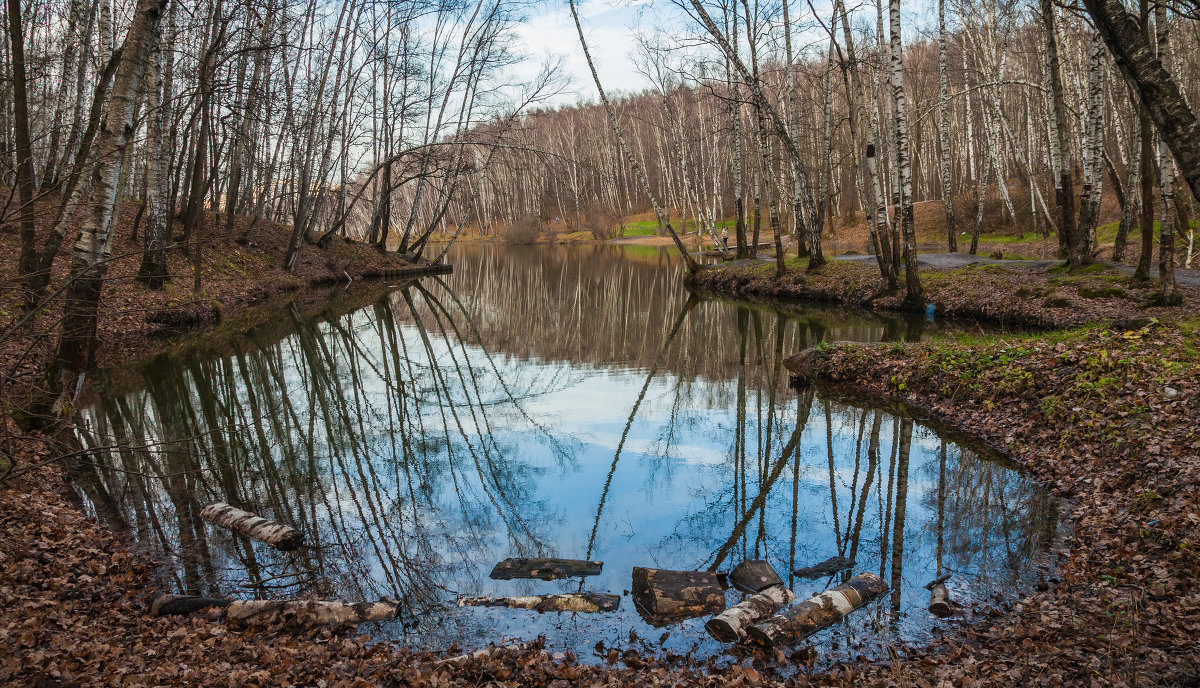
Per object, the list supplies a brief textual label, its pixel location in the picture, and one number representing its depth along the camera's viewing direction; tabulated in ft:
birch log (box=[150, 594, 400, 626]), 16.70
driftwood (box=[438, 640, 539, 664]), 14.69
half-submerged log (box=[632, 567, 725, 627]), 17.44
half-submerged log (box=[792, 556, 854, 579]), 19.49
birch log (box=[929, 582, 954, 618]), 16.92
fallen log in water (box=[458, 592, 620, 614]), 17.84
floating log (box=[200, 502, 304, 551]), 21.29
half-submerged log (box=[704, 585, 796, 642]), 16.17
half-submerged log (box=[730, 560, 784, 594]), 18.66
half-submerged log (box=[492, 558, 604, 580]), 19.80
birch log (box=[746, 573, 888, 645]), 15.84
